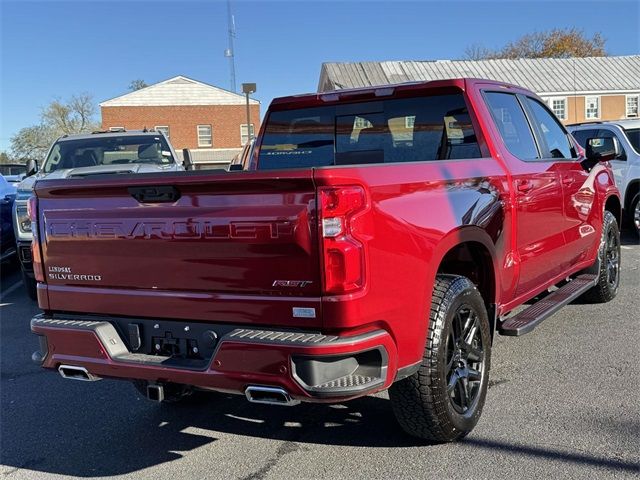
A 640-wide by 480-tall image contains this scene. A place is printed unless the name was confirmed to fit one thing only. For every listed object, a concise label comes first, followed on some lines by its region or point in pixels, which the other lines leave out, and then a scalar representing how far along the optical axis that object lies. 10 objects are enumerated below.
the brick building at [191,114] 42.59
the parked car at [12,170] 16.45
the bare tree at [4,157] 64.38
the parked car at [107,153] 8.57
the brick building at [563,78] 39.88
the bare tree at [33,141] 68.94
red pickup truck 2.62
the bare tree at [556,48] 58.69
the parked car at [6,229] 8.86
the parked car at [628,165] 10.02
